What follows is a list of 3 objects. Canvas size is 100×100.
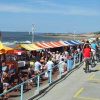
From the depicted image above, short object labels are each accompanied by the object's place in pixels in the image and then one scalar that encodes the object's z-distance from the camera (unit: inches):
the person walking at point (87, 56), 595.1
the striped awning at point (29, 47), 731.6
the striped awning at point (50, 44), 843.3
